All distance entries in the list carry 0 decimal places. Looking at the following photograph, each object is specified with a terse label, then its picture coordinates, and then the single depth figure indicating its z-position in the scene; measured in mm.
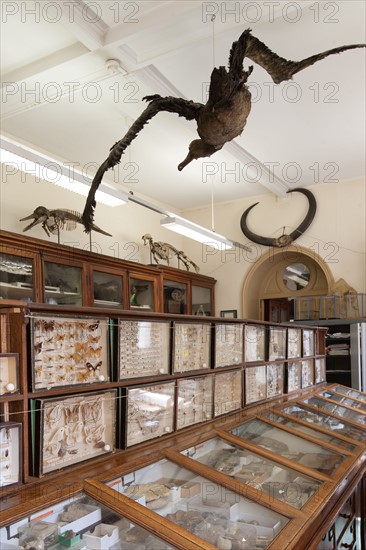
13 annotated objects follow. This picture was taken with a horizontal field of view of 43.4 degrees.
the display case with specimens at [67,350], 1832
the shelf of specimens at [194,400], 2590
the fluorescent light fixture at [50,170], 3328
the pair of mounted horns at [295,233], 7434
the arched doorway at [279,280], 7832
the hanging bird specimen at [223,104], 2424
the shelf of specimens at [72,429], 1760
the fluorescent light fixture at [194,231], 5301
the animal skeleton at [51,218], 5281
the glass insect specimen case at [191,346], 2613
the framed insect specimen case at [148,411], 2178
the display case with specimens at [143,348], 2231
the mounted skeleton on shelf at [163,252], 7211
